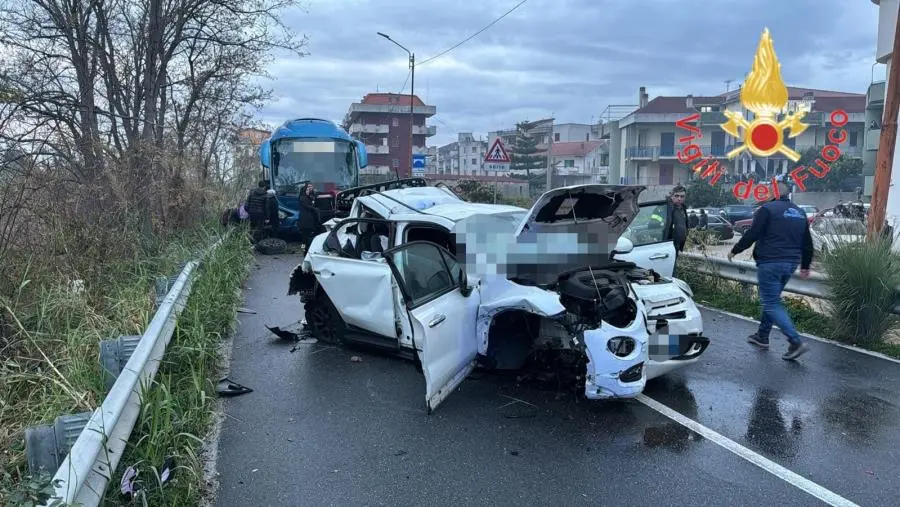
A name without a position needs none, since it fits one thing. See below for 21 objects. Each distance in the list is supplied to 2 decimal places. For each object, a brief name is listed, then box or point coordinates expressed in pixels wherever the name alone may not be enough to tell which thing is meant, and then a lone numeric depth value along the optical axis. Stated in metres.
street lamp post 31.90
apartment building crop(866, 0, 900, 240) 15.85
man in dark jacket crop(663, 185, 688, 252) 8.83
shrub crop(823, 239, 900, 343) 6.92
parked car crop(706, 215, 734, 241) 10.93
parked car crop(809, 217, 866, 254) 7.50
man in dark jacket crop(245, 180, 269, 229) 15.28
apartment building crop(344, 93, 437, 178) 84.00
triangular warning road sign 16.55
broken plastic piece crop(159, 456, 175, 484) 3.58
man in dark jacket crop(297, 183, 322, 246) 13.93
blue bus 17.42
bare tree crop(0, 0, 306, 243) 8.30
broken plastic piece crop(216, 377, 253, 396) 5.63
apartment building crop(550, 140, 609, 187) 72.94
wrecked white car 4.90
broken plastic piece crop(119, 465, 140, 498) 3.31
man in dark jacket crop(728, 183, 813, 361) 6.80
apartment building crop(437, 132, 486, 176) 119.81
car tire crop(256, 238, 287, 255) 15.27
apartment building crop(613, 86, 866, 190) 55.94
